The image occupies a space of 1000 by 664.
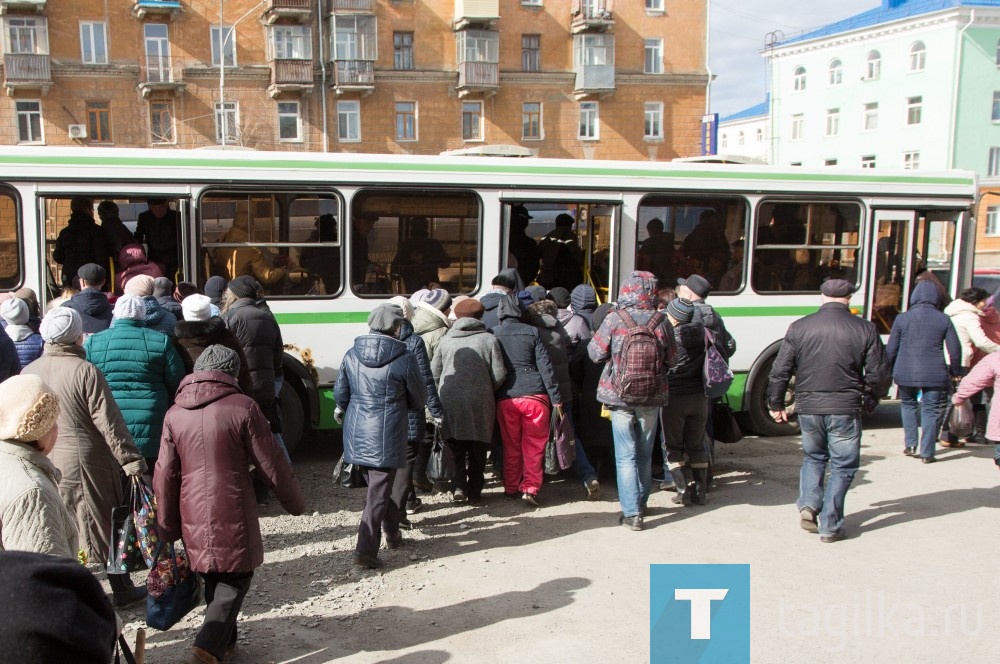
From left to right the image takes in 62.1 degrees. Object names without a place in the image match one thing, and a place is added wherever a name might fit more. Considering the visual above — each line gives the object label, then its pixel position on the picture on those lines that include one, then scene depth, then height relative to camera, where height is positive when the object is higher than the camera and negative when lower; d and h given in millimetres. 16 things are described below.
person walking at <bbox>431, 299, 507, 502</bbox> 6453 -1157
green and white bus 7352 +7
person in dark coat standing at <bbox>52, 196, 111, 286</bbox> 7309 -163
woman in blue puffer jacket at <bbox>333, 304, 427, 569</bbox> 5324 -1186
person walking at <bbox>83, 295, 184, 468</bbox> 5031 -879
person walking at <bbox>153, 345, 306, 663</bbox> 3930 -1236
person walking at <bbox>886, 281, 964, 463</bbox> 8078 -1235
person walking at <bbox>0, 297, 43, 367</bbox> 5664 -768
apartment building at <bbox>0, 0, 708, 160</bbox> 37594 +7209
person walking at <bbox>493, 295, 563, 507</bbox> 6535 -1314
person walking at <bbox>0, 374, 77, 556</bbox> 2832 -891
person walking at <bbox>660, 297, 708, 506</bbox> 6551 -1479
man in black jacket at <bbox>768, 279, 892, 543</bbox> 5816 -1110
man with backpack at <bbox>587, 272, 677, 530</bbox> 5988 -1078
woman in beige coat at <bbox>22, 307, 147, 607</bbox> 4508 -1187
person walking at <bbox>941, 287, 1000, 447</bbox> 8492 -995
